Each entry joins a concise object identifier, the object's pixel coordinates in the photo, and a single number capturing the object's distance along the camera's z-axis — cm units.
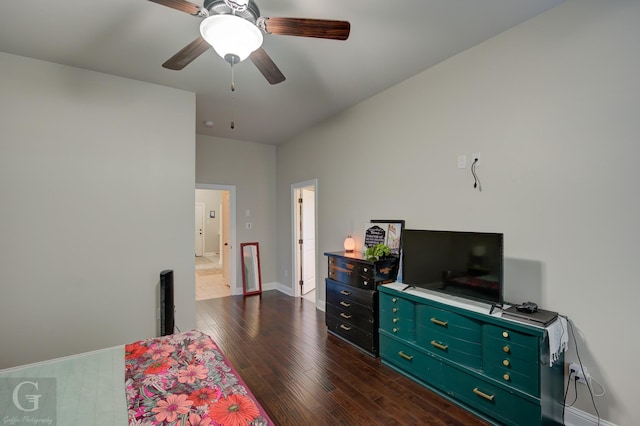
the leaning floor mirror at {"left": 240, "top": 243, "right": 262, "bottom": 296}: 565
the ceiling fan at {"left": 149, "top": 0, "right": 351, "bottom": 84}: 157
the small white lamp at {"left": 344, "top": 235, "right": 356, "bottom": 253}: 387
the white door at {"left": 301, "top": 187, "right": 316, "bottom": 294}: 555
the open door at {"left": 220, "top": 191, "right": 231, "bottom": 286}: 577
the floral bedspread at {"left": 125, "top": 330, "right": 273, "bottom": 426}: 122
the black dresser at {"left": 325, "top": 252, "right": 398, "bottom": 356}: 309
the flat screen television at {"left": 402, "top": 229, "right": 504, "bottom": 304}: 217
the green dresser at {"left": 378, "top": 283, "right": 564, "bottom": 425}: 185
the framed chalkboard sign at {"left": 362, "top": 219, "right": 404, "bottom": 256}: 331
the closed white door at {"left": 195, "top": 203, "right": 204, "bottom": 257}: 1077
